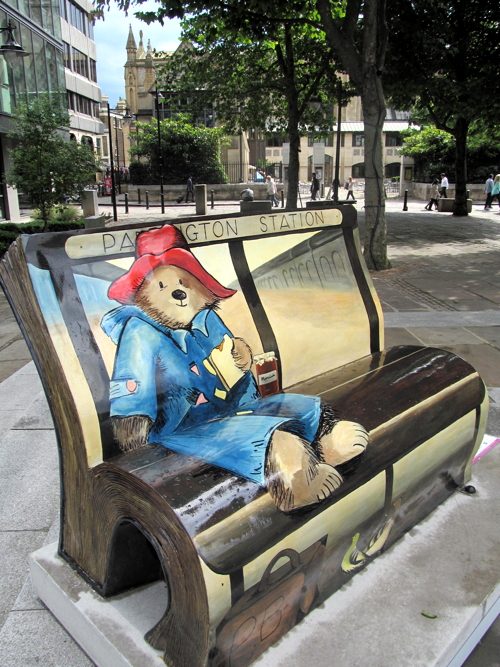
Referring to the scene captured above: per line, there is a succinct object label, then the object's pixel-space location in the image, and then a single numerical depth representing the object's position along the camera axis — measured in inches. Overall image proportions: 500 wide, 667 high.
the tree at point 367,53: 324.8
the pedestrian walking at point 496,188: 888.3
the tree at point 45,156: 520.1
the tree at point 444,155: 1286.9
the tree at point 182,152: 1443.2
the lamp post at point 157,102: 911.7
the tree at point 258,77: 654.5
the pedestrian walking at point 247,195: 816.3
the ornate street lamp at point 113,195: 775.3
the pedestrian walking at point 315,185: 1267.3
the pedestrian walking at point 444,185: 987.9
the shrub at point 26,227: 440.5
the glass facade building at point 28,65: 756.0
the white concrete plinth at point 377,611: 64.7
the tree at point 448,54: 546.6
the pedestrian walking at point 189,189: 1272.4
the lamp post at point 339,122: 689.0
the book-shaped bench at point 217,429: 58.9
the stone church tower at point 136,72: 2600.9
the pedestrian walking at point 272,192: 1116.5
